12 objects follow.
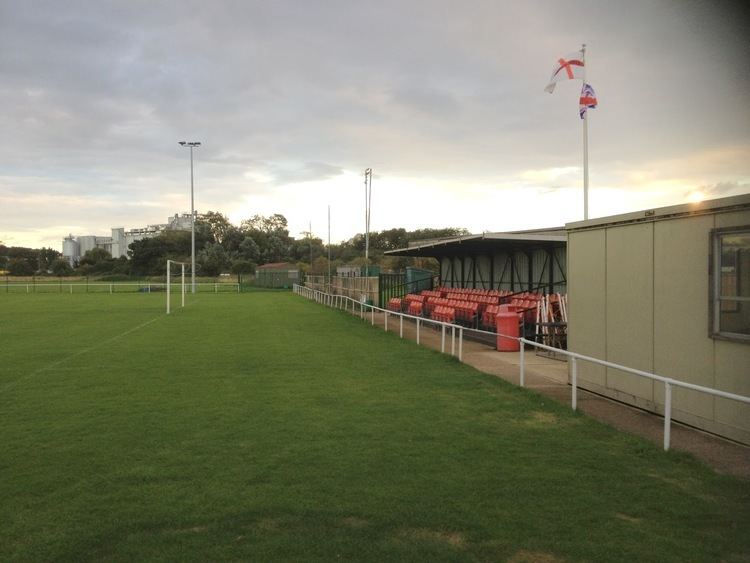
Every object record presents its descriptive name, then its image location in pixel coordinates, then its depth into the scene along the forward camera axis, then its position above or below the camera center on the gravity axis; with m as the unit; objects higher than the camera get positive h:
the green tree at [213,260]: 95.25 +1.69
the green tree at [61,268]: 106.21 +0.53
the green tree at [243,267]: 96.82 +0.58
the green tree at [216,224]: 118.25 +9.05
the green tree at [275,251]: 110.09 +3.38
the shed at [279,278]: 66.88 -0.76
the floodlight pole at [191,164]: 52.12 +8.67
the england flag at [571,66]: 21.94 +7.00
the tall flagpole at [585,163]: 22.27 +3.77
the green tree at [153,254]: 96.56 +2.58
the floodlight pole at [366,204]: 47.75 +4.91
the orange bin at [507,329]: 14.88 -1.35
